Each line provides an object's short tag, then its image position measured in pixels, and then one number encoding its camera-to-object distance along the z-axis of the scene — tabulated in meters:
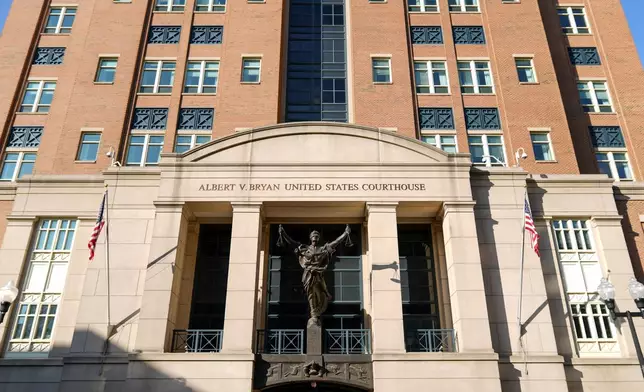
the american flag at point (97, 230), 17.77
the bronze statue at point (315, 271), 18.64
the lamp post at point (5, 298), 13.55
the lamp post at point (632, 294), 13.90
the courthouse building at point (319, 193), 18.02
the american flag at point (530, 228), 17.94
